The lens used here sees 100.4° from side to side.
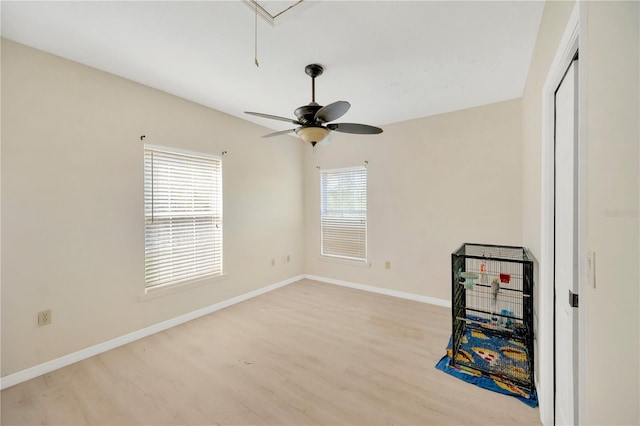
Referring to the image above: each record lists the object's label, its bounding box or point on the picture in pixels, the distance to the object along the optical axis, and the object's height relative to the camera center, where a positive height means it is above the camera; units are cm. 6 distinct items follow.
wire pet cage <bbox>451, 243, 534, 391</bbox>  218 -118
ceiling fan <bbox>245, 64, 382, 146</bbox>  206 +78
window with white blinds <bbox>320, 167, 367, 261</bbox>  454 +0
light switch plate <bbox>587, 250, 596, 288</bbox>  85 -18
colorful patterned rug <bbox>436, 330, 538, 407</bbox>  199 -134
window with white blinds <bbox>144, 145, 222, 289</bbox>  302 -2
